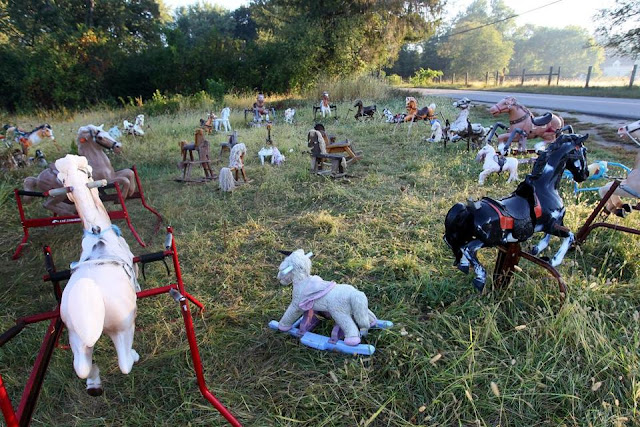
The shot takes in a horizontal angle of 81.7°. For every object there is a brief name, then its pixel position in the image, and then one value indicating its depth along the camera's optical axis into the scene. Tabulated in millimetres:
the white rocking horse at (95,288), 1740
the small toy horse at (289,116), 11859
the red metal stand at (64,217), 3482
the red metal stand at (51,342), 1548
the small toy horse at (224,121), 10865
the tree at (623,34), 13664
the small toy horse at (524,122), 5898
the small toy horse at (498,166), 5402
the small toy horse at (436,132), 8117
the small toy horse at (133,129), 9641
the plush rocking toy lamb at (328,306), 2369
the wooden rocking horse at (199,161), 6301
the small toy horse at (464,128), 7312
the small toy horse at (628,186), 2943
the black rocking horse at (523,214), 2393
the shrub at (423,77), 31578
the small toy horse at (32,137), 7231
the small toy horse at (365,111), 11312
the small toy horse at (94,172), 4227
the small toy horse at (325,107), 12513
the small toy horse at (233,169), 5719
